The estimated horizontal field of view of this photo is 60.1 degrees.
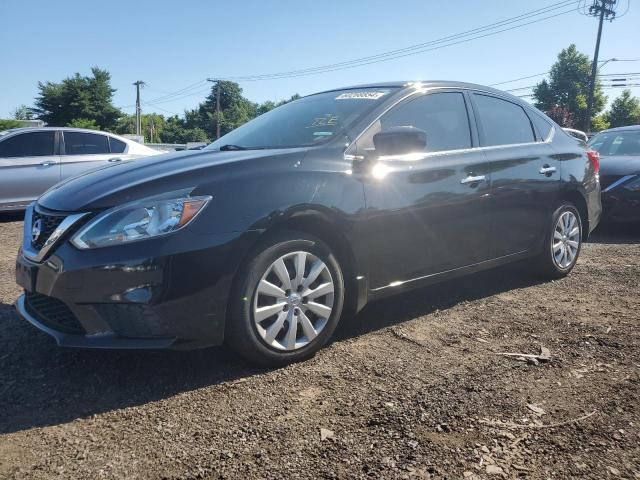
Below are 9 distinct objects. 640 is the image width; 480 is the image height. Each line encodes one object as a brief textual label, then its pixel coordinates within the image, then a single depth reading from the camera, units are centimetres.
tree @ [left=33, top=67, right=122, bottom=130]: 5891
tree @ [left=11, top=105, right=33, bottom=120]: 9625
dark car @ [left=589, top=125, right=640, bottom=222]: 714
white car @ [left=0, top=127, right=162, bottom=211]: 829
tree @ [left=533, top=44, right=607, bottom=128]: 6287
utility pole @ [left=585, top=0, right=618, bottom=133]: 3453
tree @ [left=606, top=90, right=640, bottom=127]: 5616
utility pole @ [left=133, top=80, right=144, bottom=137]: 6319
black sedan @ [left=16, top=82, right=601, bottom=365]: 262
